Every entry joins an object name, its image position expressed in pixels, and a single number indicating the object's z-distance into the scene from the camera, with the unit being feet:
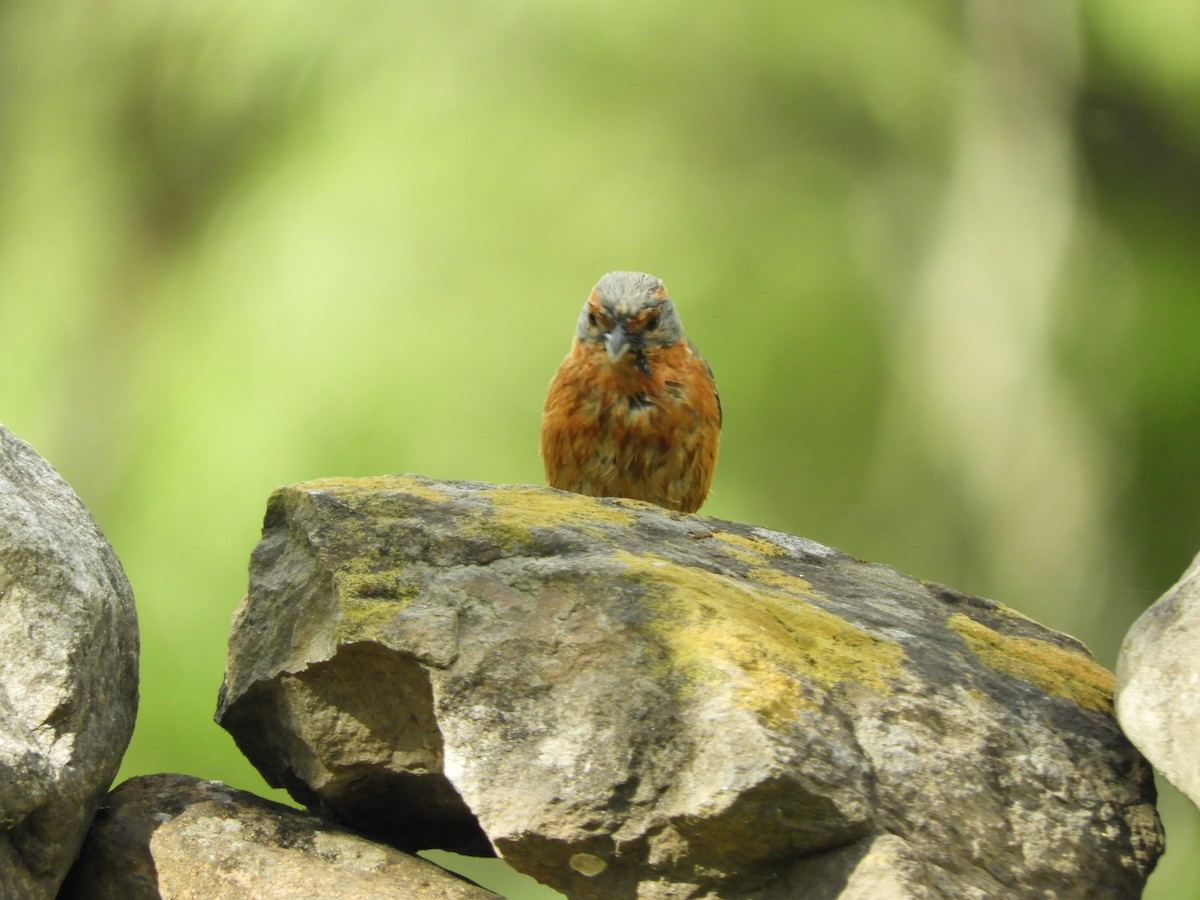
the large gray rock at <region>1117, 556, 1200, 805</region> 17.69
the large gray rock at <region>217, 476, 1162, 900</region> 17.20
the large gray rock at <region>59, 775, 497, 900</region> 19.40
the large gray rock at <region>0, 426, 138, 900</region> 17.75
